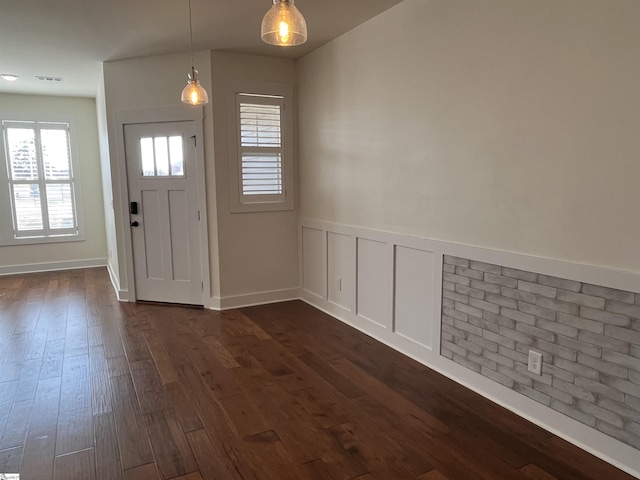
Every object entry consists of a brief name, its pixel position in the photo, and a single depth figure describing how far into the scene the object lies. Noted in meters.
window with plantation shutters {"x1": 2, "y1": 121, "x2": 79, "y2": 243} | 6.56
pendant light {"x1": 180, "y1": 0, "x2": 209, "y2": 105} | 3.06
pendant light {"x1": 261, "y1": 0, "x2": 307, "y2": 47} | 1.78
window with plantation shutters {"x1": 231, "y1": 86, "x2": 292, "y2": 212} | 4.65
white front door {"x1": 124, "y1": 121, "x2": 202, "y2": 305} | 4.69
